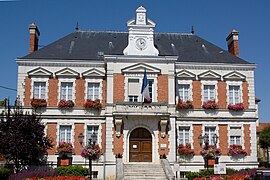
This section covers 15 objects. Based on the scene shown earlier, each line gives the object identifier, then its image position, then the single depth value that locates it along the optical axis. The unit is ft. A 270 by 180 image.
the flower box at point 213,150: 83.30
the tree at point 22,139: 71.82
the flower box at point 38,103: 84.18
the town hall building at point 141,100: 81.51
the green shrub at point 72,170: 73.00
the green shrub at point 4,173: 62.85
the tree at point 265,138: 130.87
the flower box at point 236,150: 85.25
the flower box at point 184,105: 85.87
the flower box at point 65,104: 84.64
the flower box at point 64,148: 82.12
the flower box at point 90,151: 64.49
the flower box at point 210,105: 86.79
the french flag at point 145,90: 80.69
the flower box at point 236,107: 87.35
